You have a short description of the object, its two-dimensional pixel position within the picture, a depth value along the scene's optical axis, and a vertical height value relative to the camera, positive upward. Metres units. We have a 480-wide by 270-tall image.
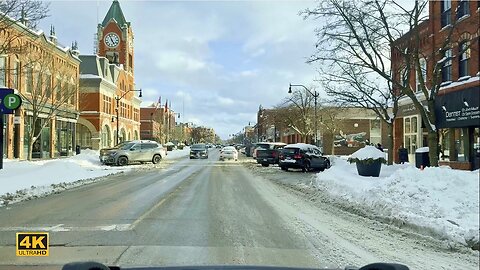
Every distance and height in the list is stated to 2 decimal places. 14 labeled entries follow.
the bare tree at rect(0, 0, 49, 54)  18.08 +5.28
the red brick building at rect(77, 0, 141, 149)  58.12 +7.69
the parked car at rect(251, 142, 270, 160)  35.31 -0.11
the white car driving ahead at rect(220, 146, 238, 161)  45.53 -1.01
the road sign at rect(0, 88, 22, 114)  19.77 +1.88
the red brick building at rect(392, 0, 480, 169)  20.69 +2.94
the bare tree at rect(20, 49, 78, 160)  32.88 +4.44
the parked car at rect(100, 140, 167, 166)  33.91 -0.65
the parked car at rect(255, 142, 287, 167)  34.69 -0.86
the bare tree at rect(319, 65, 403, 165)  26.30 +2.93
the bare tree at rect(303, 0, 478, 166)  18.28 +4.63
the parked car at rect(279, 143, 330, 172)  28.19 -0.89
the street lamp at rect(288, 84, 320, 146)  42.59 +4.83
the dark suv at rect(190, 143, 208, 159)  49.00 -0.86
